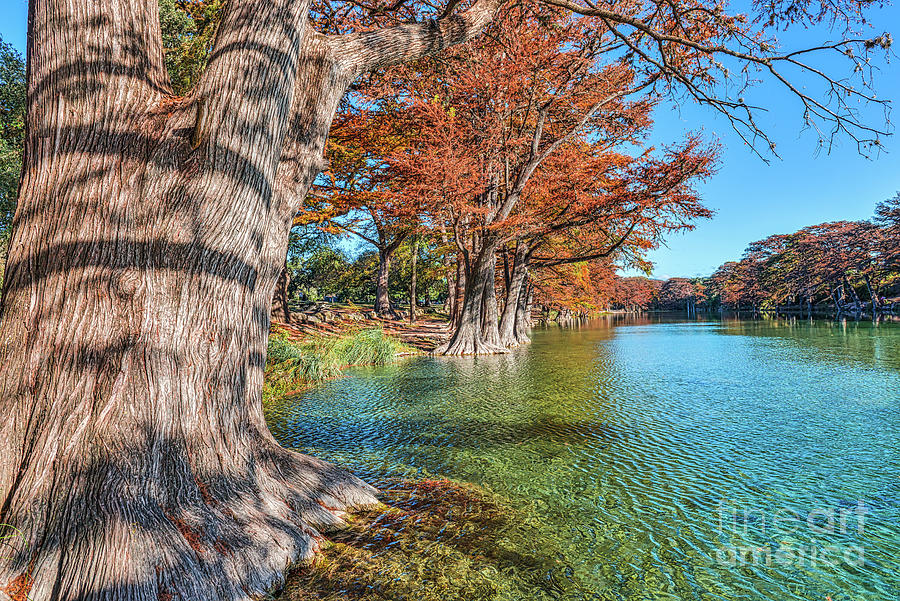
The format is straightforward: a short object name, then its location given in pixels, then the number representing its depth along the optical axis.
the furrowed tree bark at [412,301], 21.42
